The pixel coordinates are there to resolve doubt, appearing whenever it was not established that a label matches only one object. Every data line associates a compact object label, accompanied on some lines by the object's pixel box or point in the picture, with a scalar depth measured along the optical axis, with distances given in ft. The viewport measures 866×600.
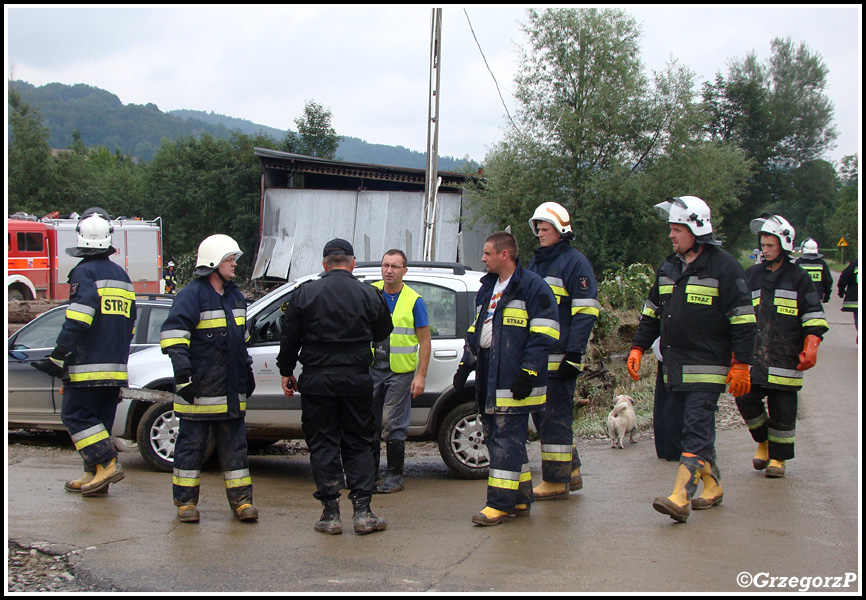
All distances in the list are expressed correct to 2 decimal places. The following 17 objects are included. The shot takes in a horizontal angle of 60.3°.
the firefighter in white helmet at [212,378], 17.08
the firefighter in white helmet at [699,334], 16.40
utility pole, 45.96
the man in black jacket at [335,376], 16.05
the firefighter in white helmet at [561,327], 17.75
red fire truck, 78.07
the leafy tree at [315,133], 141.59
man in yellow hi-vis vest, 20.21
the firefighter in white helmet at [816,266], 39.27
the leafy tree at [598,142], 92.79
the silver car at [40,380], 24.99
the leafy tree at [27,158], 153.99
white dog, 25.58
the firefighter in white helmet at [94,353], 18.98
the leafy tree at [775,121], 174.81
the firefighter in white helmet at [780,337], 20.24
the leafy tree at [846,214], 119.03
